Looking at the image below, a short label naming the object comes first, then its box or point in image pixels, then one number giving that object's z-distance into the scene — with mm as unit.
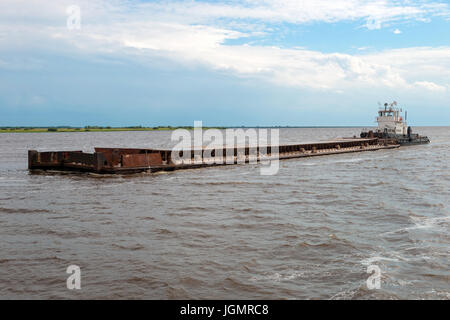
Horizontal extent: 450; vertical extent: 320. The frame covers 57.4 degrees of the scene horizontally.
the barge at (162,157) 29906
